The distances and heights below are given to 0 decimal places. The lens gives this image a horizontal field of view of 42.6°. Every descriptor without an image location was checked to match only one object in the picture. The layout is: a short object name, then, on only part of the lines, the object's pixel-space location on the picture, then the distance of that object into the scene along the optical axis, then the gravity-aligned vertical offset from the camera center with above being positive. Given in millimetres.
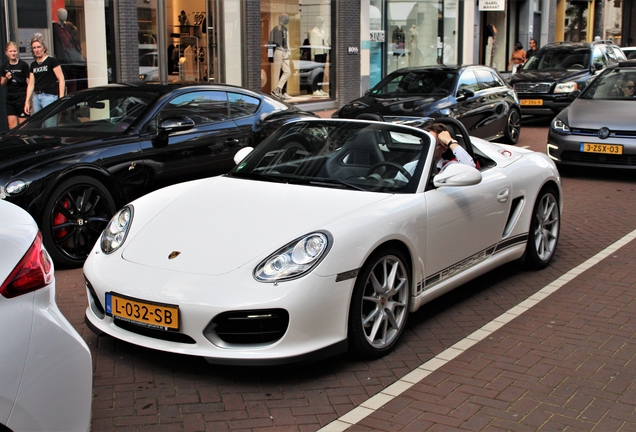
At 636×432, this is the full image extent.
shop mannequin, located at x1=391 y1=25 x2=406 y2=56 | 23969 +841
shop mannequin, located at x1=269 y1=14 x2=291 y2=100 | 19297 +304
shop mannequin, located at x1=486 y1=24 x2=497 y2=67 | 29575 +921
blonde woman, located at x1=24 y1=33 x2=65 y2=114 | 11656 -139
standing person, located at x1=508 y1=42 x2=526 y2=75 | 26031 +357
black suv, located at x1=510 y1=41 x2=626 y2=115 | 17938 -133
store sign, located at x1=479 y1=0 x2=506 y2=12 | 27609 +2089
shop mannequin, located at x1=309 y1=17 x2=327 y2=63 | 20578 +667
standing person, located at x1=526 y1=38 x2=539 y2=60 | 27075 +702
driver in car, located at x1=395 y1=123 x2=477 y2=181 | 6160 -616
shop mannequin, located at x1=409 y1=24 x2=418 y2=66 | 24859 +666
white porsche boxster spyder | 4262 -1023
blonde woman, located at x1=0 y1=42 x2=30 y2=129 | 11773 -180
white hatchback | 2562 -902
